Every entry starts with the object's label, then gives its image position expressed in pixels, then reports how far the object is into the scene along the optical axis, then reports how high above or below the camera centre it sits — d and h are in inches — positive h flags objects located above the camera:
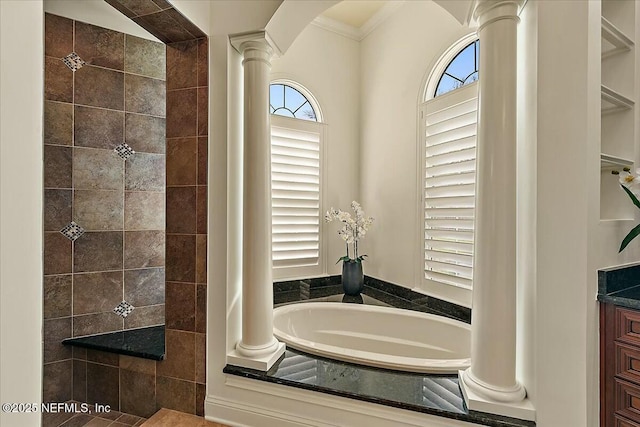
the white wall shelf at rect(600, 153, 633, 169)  50.8 +9.0
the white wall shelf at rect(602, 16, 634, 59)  51.2 +29.8
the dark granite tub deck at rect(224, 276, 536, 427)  51.4 -31.7
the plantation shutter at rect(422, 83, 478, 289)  82.0 +8.4
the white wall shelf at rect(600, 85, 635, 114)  50.8 +19.5
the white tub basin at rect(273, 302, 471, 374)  69.4 -31.4
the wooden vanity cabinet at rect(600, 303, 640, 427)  44.5 -21.7
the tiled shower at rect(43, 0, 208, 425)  67.7 +1.3
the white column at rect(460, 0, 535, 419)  51.3 +0.4
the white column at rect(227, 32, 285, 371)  66.0 +1.8
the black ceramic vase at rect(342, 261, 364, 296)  106.7 -21.4
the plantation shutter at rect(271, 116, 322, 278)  110.7 +6.6
